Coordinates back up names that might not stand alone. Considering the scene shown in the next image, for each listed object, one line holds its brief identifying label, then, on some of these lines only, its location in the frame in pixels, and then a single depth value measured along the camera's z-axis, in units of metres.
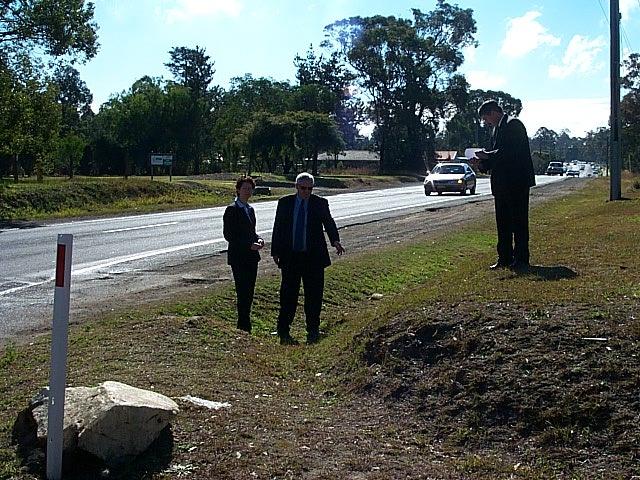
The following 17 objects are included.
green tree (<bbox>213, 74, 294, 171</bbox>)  70.69
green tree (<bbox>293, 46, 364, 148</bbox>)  94.44
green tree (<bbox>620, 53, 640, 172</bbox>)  72.12
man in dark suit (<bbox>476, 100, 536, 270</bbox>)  9.74
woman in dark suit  9.75
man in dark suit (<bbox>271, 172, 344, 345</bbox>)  9.62
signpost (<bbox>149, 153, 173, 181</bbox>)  45.18
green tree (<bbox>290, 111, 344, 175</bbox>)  65.94
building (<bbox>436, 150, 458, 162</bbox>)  122.79
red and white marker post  4.63
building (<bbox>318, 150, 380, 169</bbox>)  98.25
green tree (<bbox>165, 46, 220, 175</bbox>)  104.10
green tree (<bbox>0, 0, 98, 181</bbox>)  31.00
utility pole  31.75
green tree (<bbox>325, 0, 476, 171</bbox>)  88.81
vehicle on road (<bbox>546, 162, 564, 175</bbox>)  102.38
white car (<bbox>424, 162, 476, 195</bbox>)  43.53
